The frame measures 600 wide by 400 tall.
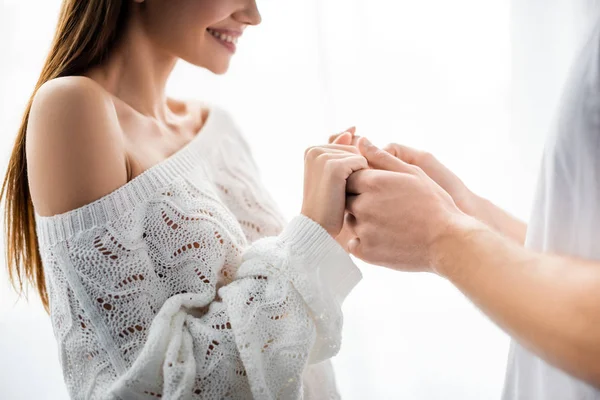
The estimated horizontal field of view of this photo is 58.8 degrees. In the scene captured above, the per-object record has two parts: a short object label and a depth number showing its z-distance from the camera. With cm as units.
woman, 85
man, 61
